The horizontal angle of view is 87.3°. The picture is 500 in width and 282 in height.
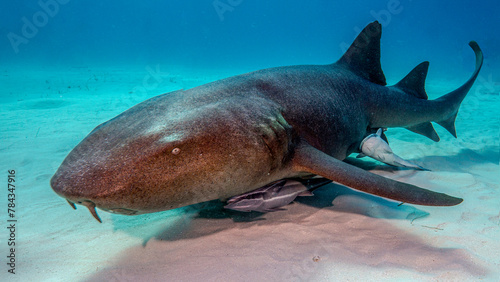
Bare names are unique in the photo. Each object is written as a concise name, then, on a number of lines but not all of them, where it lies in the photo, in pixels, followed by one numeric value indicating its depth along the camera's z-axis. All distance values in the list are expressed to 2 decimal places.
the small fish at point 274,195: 2.79
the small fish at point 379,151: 4.45
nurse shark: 2.08
